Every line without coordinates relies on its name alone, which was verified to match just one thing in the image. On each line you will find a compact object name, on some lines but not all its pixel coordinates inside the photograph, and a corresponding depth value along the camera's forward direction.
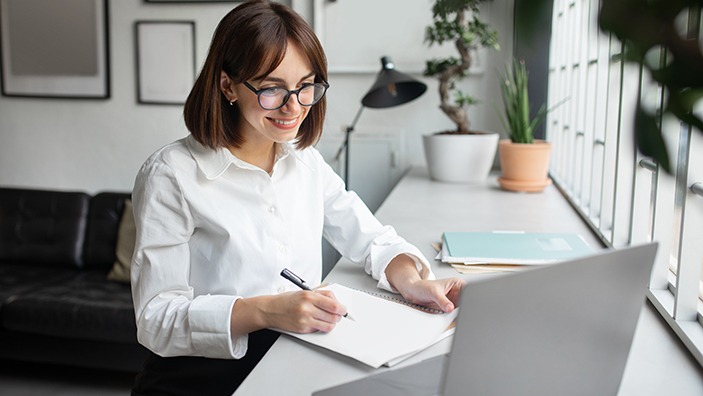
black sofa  2.98
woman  1.21
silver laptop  0.67
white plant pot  2.88
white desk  1.00
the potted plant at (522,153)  2.65
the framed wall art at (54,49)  3.75
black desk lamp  2.94
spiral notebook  1.07
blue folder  1.58
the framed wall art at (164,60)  3.62
